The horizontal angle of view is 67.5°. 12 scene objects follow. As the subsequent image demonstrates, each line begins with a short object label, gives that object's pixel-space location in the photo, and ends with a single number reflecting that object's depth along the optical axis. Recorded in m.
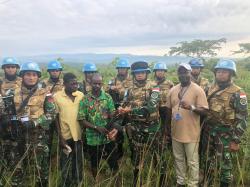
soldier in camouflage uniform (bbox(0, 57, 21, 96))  3.57
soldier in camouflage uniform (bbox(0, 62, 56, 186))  2.60
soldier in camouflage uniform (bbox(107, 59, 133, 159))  3.17
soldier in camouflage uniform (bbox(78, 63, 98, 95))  3.63
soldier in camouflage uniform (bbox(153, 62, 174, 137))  3.45
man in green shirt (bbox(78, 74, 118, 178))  2.69
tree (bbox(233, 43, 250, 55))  23.97
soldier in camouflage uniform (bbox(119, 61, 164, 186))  2.92
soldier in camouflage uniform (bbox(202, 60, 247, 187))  2.68
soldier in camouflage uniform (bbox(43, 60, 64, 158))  3.54
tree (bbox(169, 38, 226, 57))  23.71
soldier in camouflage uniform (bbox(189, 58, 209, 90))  3.91
